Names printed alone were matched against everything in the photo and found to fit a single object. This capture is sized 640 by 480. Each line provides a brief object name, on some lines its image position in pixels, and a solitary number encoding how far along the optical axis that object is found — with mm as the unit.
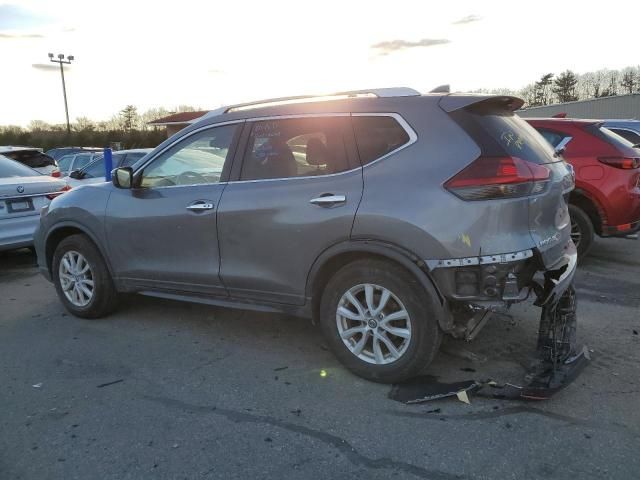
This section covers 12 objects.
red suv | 6250
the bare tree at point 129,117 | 54812
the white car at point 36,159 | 10930
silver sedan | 6996
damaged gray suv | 3271
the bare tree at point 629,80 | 47938
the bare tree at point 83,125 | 49412
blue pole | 10062
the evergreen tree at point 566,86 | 52219
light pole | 48219
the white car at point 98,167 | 10922
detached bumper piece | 3367
